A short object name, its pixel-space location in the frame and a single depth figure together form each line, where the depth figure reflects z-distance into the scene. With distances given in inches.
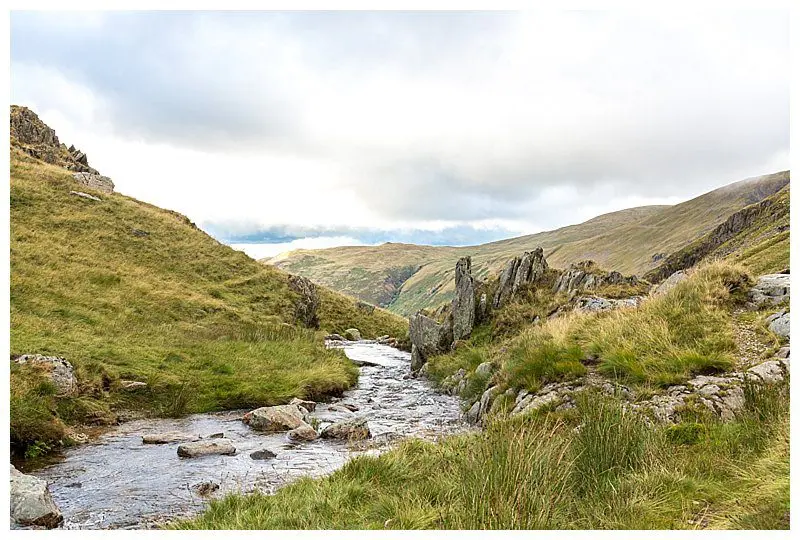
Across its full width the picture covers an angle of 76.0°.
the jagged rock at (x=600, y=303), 809.1
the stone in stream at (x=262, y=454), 458.6
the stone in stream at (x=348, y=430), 525.0
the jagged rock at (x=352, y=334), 2015.3
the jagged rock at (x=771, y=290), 533.3
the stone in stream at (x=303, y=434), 525.3
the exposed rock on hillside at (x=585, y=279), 1052.5
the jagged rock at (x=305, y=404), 694.5
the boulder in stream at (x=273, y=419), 566.6
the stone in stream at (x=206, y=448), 456.5
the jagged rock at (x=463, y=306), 1151.0
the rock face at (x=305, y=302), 1597.8
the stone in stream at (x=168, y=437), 500.8
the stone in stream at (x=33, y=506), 293.6
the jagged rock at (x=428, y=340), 1170.6
